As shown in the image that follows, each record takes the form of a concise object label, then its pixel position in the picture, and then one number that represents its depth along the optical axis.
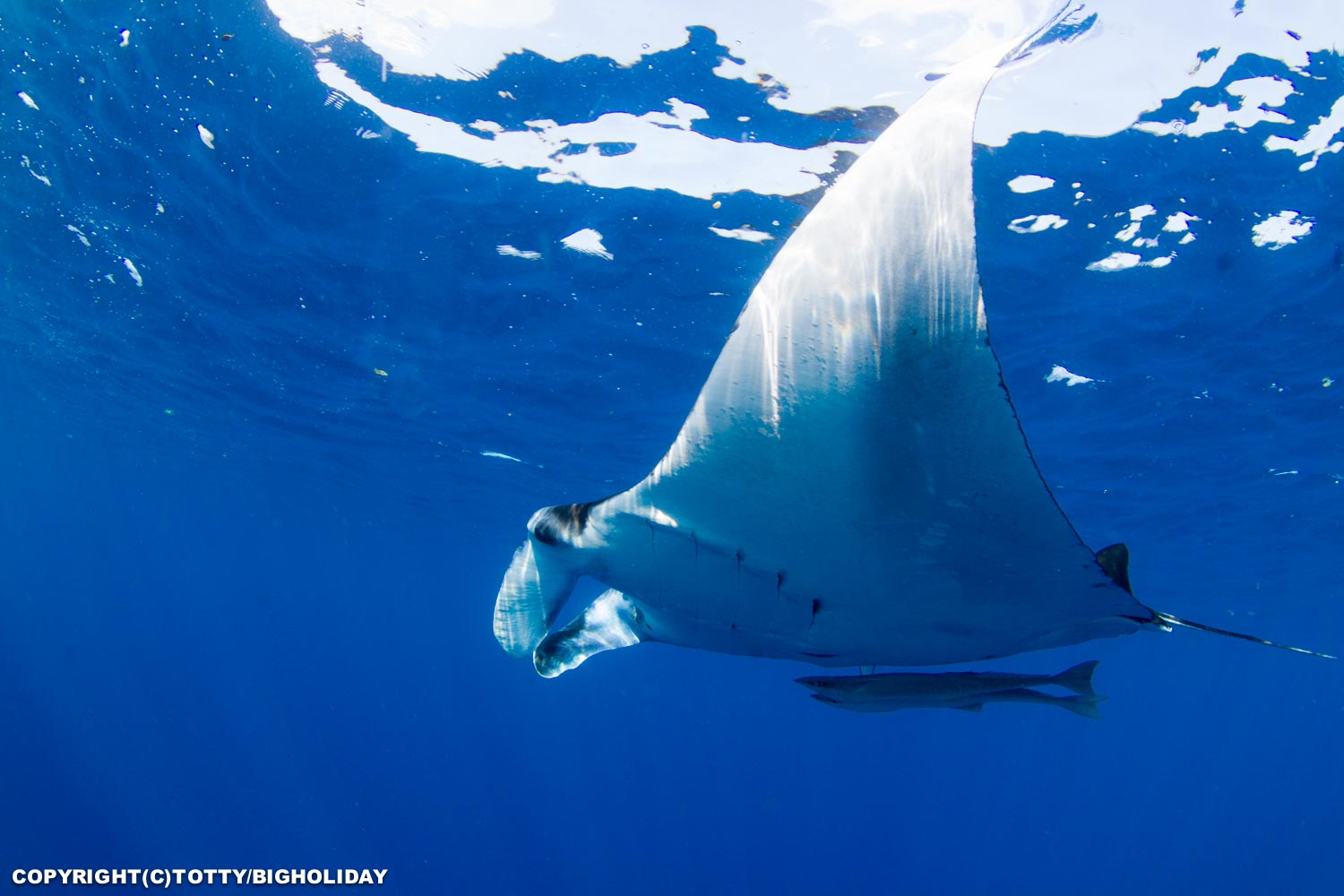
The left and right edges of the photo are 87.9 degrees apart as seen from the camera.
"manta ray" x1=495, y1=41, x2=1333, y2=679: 1.87
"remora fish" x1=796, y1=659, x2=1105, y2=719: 3.13
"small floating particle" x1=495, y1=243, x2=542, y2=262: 9.62
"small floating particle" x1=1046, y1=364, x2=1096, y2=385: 11.05
